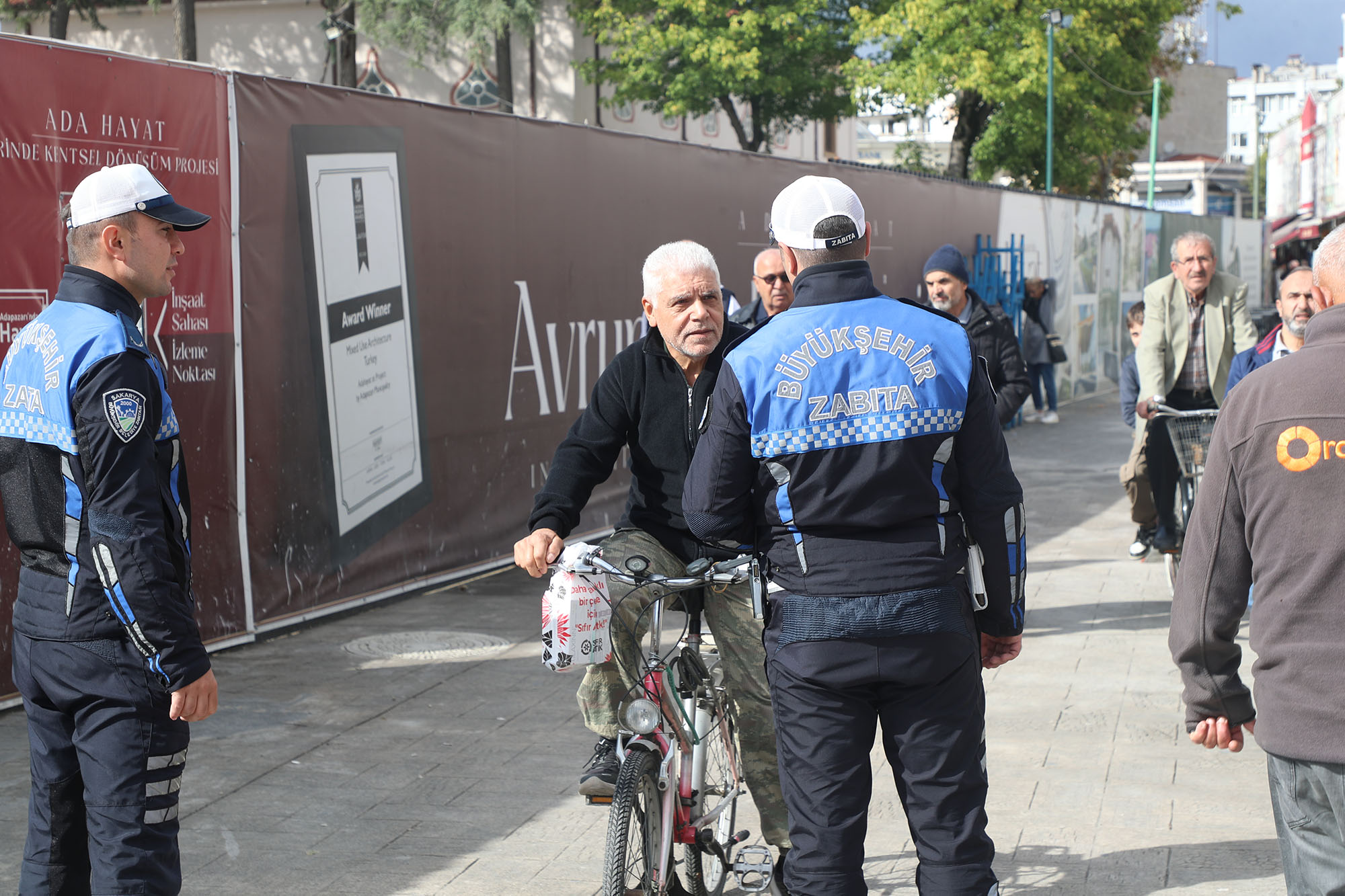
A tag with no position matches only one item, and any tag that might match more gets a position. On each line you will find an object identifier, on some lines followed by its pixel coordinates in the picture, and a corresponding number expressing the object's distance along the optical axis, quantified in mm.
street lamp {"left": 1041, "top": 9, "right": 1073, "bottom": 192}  33156
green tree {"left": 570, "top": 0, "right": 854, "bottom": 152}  34094
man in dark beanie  6906
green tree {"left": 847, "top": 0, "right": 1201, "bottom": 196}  35469
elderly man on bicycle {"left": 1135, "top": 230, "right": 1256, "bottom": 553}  8297
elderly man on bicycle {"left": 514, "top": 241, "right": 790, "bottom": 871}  3951
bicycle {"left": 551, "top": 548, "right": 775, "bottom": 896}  3664
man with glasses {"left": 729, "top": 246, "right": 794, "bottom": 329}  6746
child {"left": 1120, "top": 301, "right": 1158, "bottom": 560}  9078
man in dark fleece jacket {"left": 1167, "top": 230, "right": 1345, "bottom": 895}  2596
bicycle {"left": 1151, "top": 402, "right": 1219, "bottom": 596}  7789
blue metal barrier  18109
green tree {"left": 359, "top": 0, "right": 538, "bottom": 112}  27812
